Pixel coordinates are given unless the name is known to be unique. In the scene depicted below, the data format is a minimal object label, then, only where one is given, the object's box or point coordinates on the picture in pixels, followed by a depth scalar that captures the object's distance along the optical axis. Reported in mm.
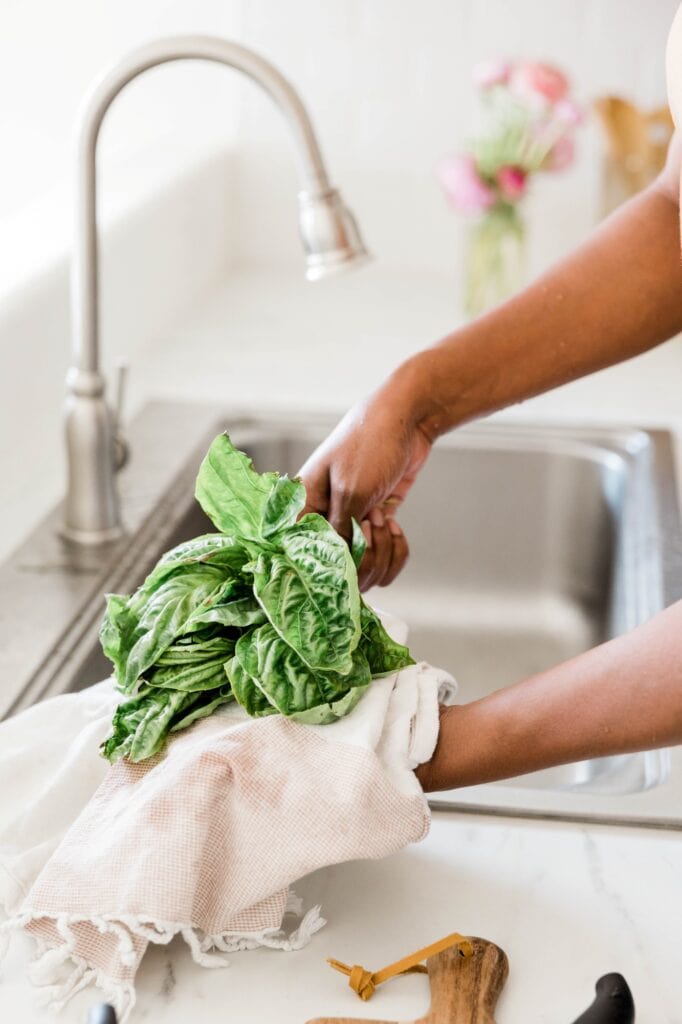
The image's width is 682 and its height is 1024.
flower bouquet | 1945
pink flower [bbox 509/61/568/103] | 1926
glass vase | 1982
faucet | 1118
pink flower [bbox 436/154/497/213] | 1953
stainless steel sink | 1244
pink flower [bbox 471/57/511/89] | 1979
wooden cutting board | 671
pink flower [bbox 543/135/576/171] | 1961
